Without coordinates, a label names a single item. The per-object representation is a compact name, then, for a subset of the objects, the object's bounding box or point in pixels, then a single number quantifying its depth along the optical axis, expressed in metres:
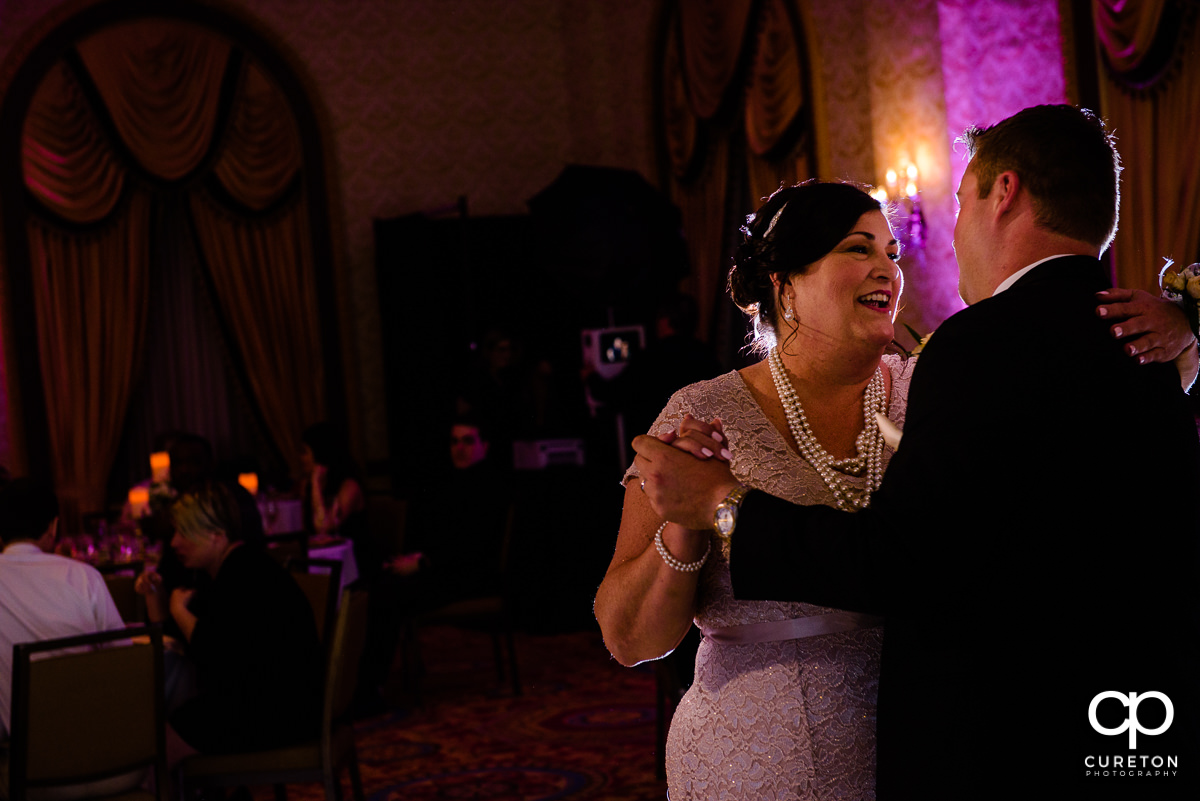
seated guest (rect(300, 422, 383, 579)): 5.98
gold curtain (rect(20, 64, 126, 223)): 8.30
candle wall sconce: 5.93
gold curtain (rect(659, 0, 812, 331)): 6.77
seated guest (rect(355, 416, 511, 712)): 5.86
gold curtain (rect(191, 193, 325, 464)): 8.92
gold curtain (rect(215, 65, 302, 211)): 8.84
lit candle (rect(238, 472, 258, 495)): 6.69
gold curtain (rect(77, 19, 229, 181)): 8.59
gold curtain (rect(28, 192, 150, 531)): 8.38
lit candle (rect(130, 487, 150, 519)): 6.55
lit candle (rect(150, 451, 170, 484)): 6.78
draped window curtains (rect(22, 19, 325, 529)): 8.41
